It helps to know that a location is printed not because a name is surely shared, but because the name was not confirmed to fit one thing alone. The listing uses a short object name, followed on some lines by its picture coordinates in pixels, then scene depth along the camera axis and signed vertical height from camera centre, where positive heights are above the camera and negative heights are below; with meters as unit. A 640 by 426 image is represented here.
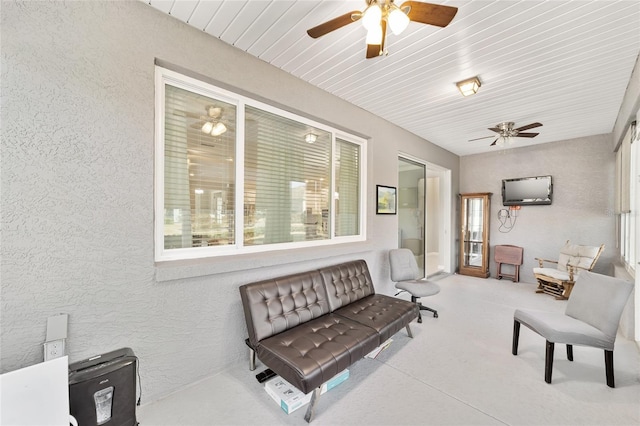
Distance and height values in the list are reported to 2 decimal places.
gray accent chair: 2.03 -0.91
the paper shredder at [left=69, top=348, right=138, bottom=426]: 1.37 -1.01
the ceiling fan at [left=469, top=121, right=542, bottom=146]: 3.96 +1.33
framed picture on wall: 3.90 +0.24
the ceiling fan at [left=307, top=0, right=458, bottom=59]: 1.41 +1.16
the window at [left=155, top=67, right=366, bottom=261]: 2.07 +0.38
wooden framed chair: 4.16 -0.93
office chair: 3.34 -0.92
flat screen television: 5.09 +0.52
